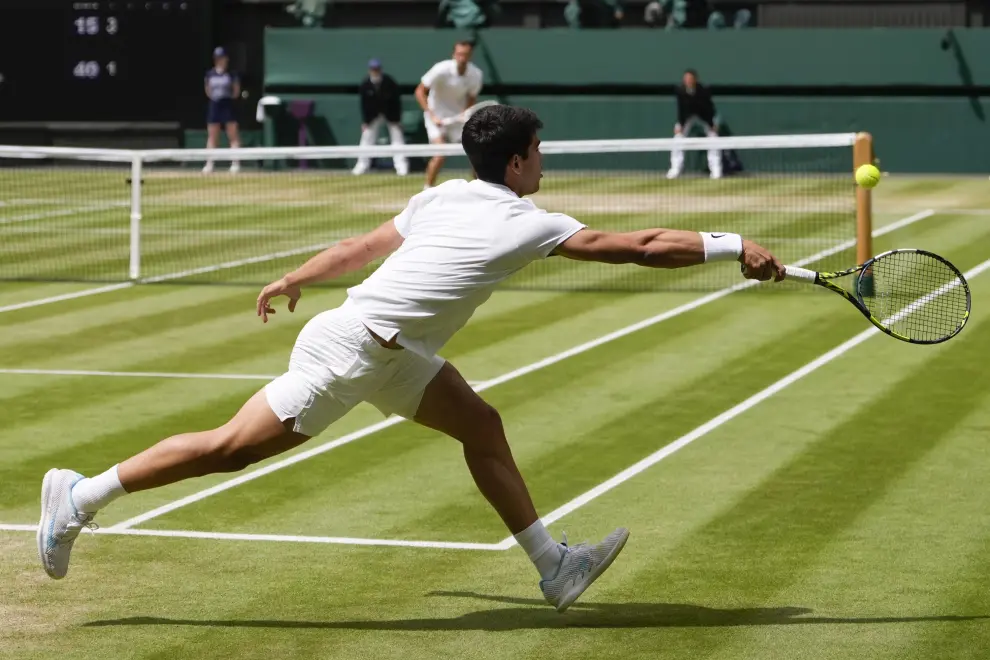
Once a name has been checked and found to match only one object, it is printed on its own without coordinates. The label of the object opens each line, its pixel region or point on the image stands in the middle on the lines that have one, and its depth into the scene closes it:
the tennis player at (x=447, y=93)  26.81
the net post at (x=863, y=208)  16.45
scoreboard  35.94
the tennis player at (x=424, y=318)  6.75
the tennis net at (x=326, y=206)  19.02
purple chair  35.16
